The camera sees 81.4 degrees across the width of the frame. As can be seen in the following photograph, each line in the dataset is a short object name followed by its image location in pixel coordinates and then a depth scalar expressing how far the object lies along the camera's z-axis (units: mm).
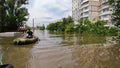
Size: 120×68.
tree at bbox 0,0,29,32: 17300
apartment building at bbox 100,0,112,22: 22584
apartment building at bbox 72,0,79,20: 31969
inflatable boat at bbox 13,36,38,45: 8441
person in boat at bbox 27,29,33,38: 9510
